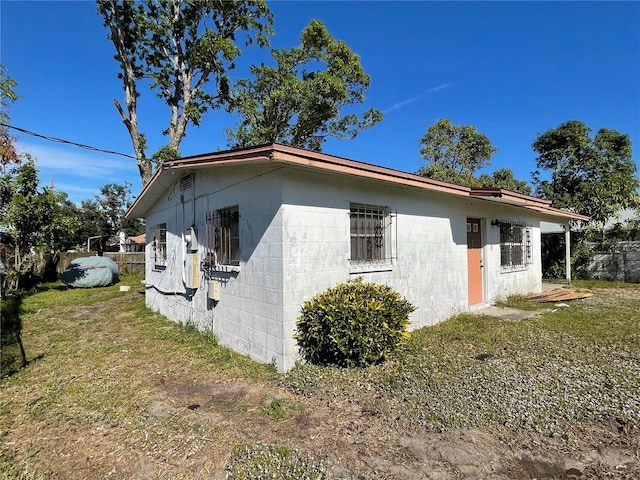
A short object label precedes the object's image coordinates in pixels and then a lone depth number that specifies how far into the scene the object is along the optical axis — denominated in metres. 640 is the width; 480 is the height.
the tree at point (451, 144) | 28.30
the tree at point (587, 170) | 14.44
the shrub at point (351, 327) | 4.35
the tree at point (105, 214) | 35.31
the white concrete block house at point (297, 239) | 4.62
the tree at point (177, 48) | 15.45
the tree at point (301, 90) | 17.20
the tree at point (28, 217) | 12.07
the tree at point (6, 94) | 7.98
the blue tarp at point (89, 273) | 15.10
